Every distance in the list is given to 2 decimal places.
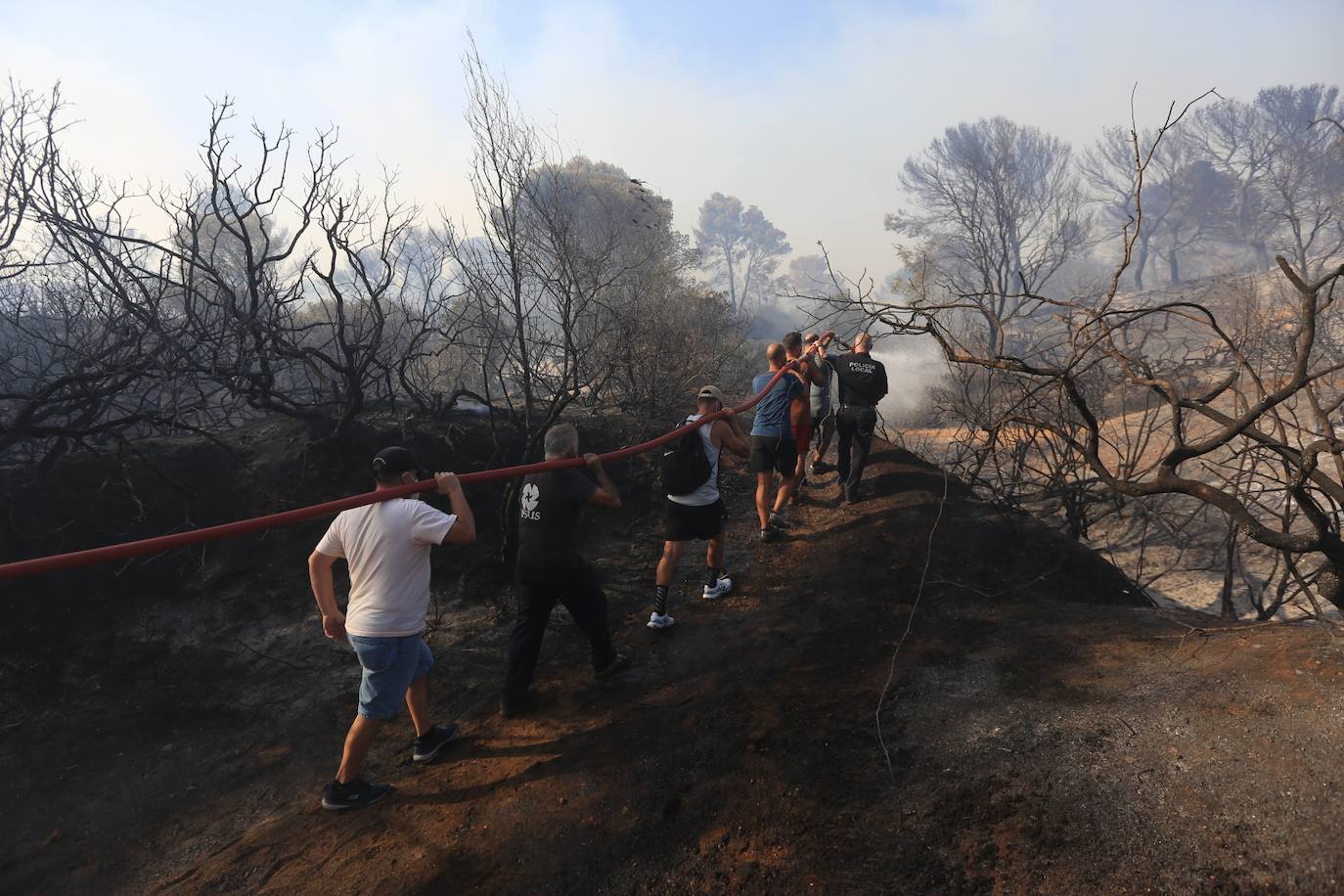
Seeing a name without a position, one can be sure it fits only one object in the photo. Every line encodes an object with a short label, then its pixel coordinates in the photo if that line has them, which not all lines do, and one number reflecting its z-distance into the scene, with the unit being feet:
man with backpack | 14.33
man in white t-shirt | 9.16
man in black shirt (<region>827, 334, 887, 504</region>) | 19.30
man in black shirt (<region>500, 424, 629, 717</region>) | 11.24
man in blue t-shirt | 17.81
